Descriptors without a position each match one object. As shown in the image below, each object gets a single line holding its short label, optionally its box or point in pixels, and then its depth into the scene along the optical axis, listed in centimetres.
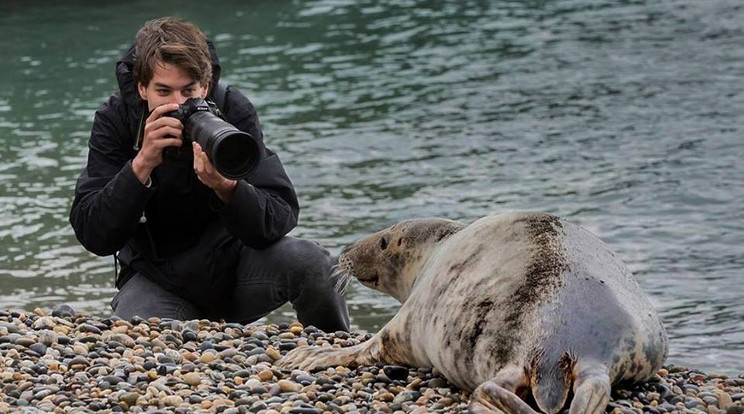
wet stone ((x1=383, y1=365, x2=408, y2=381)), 1042
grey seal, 889
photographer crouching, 1149
